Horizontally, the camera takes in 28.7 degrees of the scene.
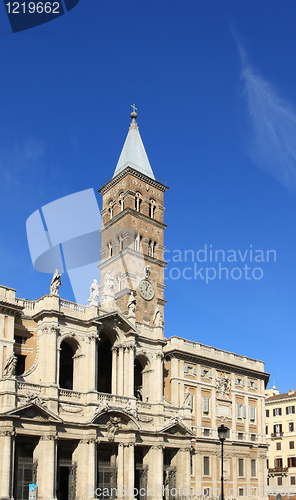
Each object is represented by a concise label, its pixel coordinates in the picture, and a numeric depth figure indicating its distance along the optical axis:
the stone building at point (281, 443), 82.88
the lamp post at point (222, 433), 31.23
